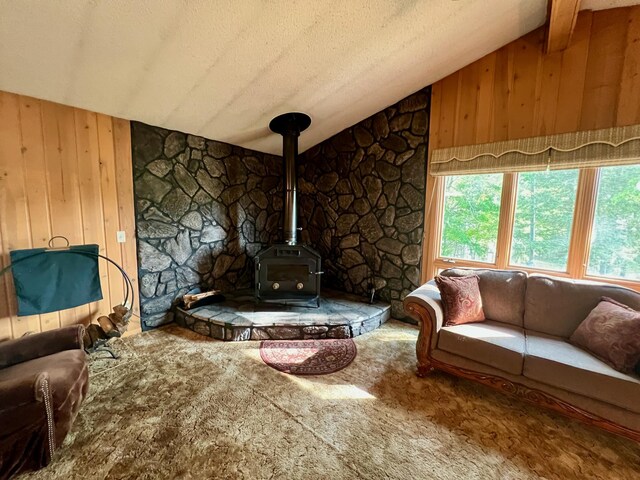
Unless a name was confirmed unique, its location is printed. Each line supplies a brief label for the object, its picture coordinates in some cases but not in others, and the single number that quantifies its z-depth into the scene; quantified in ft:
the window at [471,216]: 9.66
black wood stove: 10.50
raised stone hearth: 9.39
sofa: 5.35
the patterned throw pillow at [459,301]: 7.49
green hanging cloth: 7.08
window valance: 7.22
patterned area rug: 7.82
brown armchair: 4.44
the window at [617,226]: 7.49
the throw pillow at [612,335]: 5.39
